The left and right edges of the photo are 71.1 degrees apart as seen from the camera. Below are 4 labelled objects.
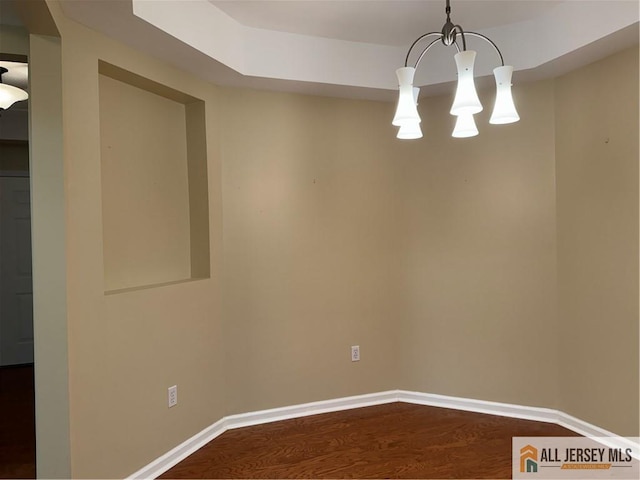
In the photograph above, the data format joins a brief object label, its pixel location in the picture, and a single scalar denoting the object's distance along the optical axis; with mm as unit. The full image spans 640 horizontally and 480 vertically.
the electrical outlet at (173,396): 2609
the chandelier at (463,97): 1840
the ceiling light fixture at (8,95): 2737
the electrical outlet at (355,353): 3332
